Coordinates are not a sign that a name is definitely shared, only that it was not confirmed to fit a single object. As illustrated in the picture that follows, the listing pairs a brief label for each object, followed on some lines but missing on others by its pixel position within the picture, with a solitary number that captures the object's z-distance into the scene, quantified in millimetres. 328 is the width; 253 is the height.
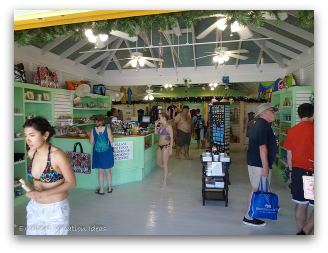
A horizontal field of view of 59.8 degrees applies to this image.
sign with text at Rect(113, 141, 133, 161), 5562
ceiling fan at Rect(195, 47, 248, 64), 6348
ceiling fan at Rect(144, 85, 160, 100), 11539
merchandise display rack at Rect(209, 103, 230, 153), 6883
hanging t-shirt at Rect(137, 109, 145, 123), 13051
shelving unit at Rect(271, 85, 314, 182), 4643
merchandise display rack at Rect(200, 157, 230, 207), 4254
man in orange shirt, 2891
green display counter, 5293
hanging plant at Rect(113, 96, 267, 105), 11483
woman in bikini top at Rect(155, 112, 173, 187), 5297
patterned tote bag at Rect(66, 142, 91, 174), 5176
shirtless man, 8438
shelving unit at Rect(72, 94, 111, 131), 7680
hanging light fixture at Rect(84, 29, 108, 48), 2930
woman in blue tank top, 4867
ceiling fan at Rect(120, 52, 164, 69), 6500
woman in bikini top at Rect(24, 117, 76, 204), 2162
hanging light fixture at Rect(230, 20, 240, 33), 2885
